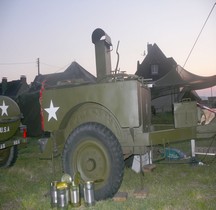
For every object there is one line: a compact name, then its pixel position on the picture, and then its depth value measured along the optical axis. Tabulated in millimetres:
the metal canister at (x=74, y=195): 3822
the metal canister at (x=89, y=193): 3824
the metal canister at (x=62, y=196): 3795
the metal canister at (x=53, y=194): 3928
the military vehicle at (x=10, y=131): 6824
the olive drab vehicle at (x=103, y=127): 3936
